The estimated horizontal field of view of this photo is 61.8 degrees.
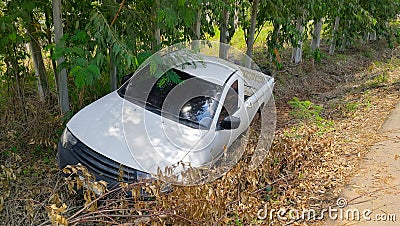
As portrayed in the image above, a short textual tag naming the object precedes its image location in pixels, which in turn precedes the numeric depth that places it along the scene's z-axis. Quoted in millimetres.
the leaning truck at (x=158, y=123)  3426
